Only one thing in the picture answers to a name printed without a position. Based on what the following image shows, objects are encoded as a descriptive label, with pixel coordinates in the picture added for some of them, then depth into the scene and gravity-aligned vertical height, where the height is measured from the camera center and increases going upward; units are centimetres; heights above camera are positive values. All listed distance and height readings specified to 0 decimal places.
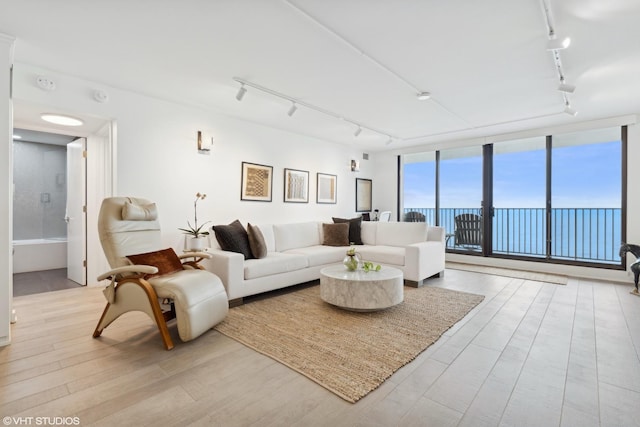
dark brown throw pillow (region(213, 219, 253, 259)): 367 -35
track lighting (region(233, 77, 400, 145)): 337 +145
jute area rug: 198 -104
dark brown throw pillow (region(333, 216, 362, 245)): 538 -32
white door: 423 -4
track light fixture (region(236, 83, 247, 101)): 333 +133
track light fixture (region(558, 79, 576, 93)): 296 +124
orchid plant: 404 -19
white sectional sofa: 337 -60
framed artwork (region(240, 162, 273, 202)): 478 +48
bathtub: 507 -77
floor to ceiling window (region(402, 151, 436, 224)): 693 +64
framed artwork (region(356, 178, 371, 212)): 705 +41
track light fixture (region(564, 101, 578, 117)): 383 +132
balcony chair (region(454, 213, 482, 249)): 603 -37
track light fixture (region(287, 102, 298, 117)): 393 +134
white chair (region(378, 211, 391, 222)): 651 -9
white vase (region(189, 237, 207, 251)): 376 -41
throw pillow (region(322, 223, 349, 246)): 516 -40
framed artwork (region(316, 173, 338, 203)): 604 +47
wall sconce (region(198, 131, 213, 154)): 421 +94
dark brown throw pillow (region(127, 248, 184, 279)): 264 -45
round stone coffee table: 300 -80
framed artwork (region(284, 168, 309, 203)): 540 +47
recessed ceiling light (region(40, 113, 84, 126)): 339 +106
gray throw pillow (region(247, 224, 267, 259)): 381 -41
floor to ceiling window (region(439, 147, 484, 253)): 610 +33
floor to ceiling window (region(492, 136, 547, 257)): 572 +32
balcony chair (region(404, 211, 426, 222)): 664 -10
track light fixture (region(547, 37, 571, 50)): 226 +128
